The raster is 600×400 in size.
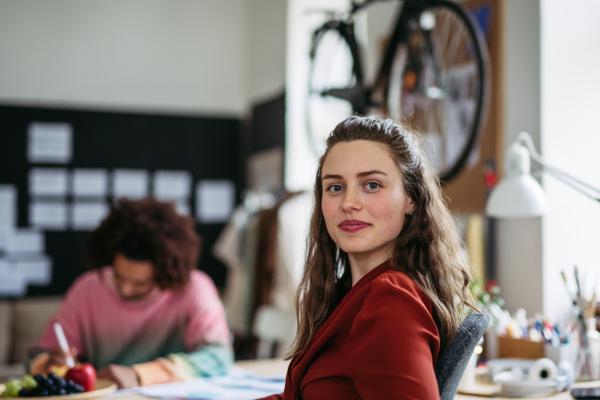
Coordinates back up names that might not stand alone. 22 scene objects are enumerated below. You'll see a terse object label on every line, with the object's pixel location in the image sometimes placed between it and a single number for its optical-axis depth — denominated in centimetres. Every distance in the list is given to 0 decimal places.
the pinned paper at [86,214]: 478
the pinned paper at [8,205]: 457
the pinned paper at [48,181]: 468
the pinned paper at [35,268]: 461
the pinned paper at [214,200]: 511
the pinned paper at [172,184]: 498
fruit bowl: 159
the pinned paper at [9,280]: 458
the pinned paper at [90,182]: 478
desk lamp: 188
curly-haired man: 227
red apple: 166
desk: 166
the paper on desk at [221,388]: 172
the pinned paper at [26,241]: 461
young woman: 101
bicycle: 242
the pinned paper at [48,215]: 467
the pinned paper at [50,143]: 469
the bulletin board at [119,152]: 465
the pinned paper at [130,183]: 488
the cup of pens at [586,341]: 181
